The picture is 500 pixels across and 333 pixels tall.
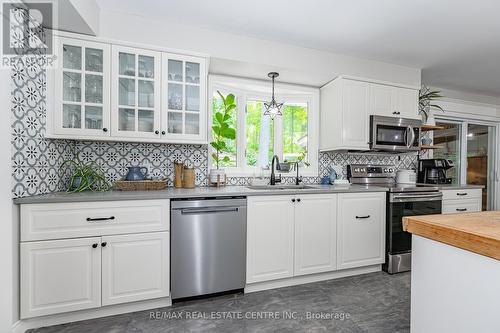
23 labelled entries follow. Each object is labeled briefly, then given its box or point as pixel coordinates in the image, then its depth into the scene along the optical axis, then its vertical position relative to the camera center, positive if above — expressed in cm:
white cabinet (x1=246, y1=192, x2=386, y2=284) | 227 -69
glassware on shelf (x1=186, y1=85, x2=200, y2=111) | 235 +62
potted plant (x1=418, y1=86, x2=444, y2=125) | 363 +89
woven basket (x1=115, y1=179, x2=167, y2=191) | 224 -21
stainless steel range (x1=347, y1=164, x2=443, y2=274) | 272 -52
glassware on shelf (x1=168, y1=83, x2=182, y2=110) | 230 +62
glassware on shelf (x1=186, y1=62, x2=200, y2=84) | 235 +86
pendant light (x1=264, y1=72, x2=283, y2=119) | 272 +60
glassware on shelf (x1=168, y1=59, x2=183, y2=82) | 229 +86
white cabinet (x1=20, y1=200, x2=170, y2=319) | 169 -70
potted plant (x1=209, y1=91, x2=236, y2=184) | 270 +32
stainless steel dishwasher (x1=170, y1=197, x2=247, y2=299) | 201 -69
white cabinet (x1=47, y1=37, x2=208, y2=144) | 203 +59
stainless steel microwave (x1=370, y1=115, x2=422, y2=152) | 299 +39
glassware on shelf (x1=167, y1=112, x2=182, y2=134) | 233 +38
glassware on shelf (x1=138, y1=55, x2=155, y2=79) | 221 +86
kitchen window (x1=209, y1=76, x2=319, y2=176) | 301 +48
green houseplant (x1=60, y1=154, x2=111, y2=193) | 212 -14
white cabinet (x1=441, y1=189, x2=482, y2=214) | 312 -44
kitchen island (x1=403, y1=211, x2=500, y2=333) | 92 -45
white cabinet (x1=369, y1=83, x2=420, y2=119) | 302 +80
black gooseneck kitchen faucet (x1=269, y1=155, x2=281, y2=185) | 288 -10
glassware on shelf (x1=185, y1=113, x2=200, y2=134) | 237 +38
